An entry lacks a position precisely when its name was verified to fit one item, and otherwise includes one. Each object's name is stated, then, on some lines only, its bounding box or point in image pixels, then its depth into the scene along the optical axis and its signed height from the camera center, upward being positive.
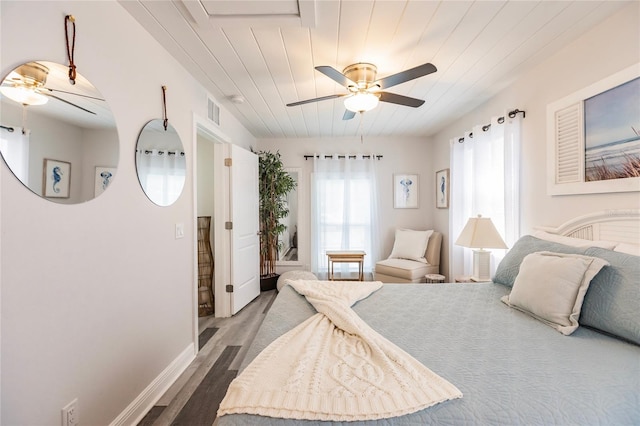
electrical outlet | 1.24 -0.92
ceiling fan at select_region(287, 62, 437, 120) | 2.01 +0.96
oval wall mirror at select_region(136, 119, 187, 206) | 1.78 +0.37
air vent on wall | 2.78 +1.07
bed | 0.84 -0.57
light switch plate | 2.19 -0.13
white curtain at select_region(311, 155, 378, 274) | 4.63 +0.15
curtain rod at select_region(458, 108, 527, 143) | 2.52 +0.94
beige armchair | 3.67 -0.74
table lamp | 2.51 -0.25
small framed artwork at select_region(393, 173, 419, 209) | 4.69 +0.39
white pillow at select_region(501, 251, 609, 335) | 1.35 -0.39
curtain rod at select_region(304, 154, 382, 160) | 4.64 +0.97
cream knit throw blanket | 0.83 -0.57
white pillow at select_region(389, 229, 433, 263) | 4.06 -0.47
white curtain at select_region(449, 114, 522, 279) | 2.60 +0.34
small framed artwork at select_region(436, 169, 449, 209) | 4.14 +0.39
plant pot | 4.30 -1.07
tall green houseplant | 4.39 +0.09
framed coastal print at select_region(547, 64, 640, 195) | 1.61 +0.50
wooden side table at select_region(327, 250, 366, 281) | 4.27 -0.67
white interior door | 3.38 -0.19
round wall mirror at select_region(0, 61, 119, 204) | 1.06 +0.36
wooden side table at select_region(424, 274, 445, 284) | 3.46 -0.80
